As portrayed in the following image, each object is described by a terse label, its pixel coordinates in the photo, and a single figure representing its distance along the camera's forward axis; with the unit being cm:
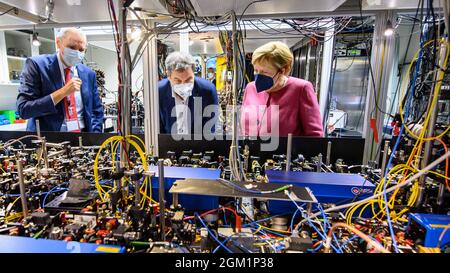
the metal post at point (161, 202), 80
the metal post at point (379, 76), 168
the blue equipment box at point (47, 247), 67
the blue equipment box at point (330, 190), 102
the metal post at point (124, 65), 88
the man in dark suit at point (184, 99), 214
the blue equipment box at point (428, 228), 75
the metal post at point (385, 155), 103
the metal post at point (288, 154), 119
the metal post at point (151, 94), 192
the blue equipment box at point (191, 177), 103
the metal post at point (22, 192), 88
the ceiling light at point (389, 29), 161
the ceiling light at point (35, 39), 214
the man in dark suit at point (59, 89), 193
